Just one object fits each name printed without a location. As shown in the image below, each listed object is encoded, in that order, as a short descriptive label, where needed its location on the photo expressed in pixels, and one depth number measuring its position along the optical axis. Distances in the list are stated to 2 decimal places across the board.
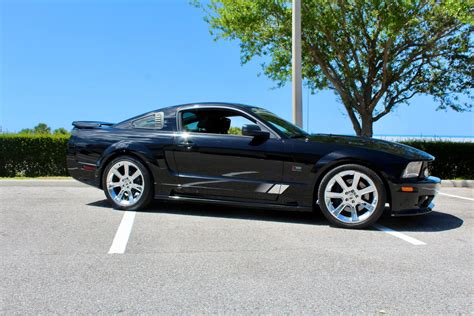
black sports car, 5.09
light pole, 9.62
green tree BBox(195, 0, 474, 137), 13.80
